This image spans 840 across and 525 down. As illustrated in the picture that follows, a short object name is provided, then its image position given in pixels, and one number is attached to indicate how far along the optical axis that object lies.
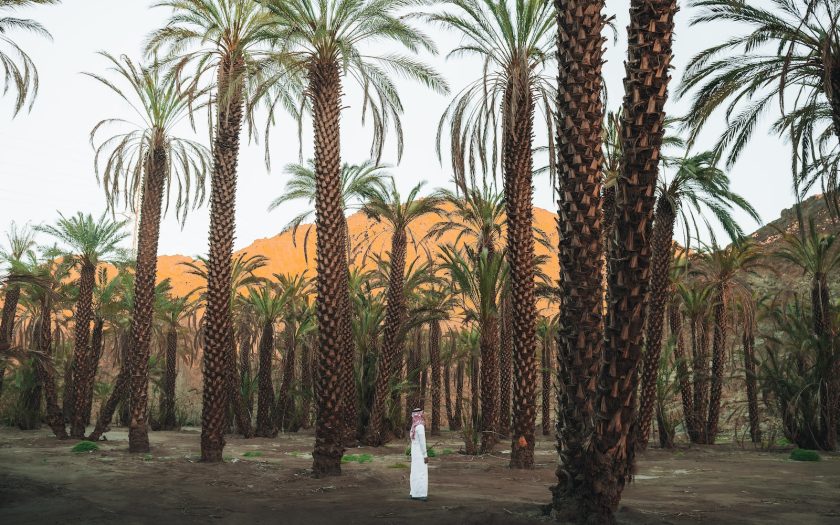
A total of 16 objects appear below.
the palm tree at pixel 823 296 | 21.39
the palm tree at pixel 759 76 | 15.39
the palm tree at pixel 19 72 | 17.55
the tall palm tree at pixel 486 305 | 21.75
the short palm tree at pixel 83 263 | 26.30
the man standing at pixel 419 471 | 12.56
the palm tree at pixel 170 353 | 35.30
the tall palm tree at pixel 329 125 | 16.38
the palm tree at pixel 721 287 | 27.91
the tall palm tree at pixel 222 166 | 18.83
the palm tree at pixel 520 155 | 17.33
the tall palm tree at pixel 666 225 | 22.06
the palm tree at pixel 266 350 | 31.55
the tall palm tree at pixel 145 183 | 21.55
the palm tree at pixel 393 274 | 25.80
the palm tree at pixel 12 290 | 26.99
